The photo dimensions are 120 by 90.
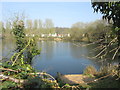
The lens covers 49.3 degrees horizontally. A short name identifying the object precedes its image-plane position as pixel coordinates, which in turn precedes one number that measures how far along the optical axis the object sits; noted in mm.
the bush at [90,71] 9177
